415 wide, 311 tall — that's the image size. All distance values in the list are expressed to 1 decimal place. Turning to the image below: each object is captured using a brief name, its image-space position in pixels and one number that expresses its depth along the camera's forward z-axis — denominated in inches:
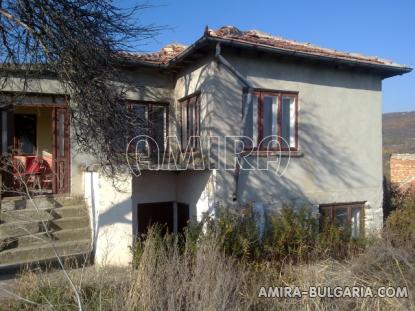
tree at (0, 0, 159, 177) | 234.5
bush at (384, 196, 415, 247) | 319.5
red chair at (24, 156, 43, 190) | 442.3
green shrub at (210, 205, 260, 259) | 325.7
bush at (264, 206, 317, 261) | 355.9
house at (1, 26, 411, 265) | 382.0
